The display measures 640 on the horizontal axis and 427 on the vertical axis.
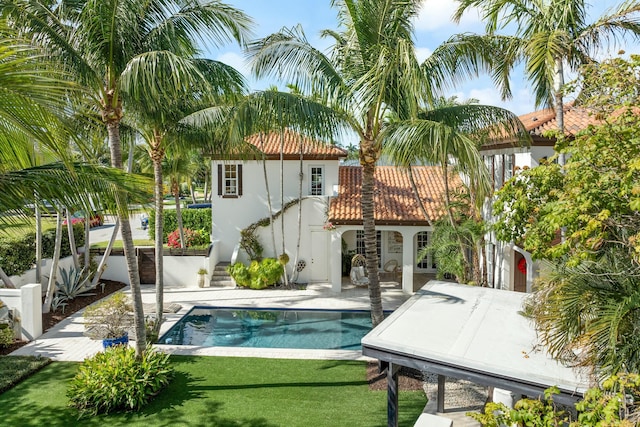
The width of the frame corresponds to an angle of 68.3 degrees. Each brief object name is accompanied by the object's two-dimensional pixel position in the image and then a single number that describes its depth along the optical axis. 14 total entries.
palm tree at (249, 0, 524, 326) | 11.49
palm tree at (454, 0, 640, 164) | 10.86
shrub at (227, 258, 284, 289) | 23.09
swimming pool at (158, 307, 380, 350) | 16.22
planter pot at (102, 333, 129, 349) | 14.16
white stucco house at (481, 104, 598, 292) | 15.45
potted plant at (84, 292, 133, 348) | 14.41
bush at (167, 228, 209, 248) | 25.72
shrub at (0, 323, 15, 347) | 14.73
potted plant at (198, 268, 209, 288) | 23.55
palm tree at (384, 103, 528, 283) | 10.23
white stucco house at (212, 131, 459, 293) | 24.50
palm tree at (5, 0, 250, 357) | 10.34
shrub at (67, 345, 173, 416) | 10.93
